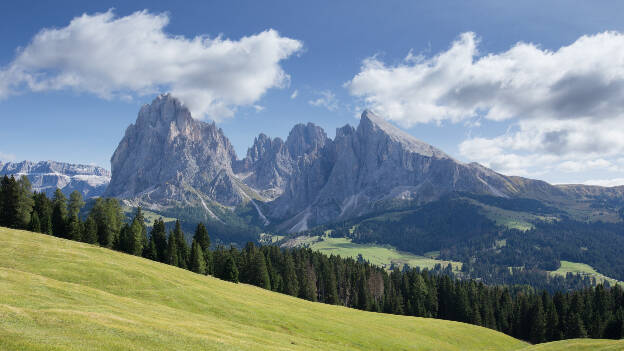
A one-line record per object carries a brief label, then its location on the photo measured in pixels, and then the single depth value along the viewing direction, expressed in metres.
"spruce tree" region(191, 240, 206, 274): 100.29
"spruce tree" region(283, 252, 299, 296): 126.06
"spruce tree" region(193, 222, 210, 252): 114.94
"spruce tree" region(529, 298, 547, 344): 119.50
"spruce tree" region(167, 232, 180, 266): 97.88
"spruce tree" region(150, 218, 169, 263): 99.81
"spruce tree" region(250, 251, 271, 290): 117.50
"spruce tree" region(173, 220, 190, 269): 100.50
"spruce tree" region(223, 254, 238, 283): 101.50
